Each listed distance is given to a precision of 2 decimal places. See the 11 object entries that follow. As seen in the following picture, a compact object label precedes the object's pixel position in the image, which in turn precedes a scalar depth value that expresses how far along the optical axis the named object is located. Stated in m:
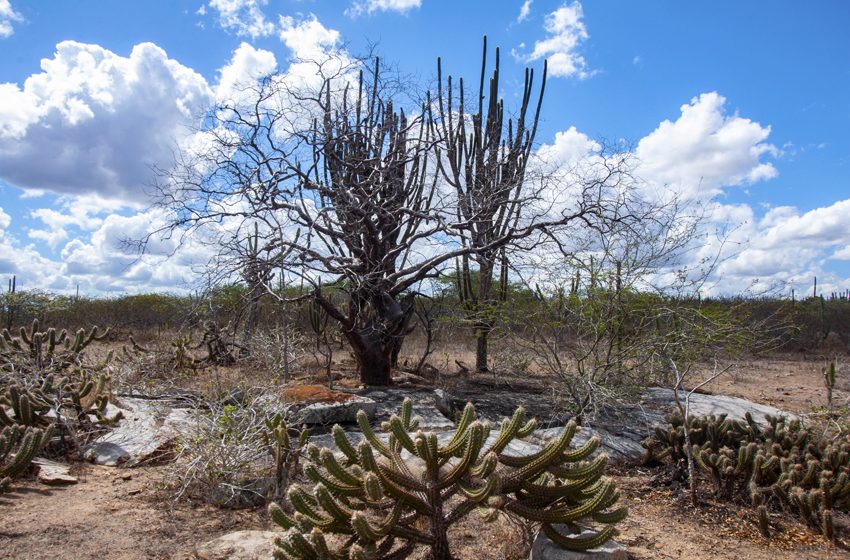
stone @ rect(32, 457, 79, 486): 5.14
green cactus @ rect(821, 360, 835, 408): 7.22
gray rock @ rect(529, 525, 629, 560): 3.25
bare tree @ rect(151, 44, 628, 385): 9.41
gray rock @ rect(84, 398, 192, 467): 5.89
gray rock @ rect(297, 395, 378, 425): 6.91
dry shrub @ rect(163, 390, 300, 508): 4.66
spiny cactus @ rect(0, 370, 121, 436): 5.82
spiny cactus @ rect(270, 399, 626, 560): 3.03
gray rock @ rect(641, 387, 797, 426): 8.63
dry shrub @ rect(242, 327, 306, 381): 9.70
